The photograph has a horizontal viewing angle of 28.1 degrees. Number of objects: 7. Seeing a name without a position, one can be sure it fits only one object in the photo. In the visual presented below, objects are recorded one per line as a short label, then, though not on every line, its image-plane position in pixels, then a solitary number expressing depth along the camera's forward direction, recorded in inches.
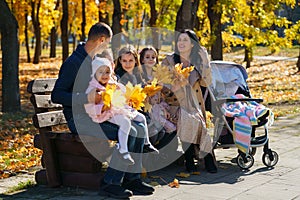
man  235.0
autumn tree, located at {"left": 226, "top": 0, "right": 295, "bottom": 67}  790.7
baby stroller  292.4
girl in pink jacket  234.5
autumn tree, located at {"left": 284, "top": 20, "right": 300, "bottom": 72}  808.3
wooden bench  243.3
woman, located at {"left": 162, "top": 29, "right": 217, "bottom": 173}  281.7
